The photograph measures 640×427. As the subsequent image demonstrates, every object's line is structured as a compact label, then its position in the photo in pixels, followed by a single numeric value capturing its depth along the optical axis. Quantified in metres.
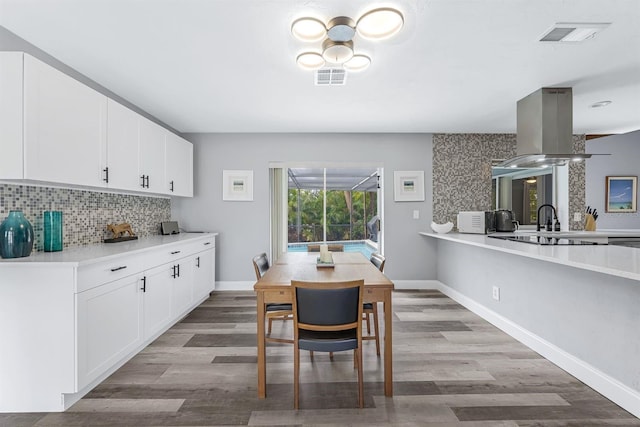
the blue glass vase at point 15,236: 1.97
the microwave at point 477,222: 4.05
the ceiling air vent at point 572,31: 2.06
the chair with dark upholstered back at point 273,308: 2.54
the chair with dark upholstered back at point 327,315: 1.88
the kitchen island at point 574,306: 1.92
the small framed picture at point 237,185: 4.82
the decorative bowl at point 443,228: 4.47
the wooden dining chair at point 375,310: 2.54
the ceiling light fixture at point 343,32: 1.89
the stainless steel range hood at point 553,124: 3.16
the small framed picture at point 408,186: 4.90
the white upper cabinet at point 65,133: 1.89
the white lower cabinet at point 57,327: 1.89
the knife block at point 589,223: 4.80
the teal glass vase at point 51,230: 2.32
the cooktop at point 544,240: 2.81
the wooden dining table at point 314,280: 2.06
